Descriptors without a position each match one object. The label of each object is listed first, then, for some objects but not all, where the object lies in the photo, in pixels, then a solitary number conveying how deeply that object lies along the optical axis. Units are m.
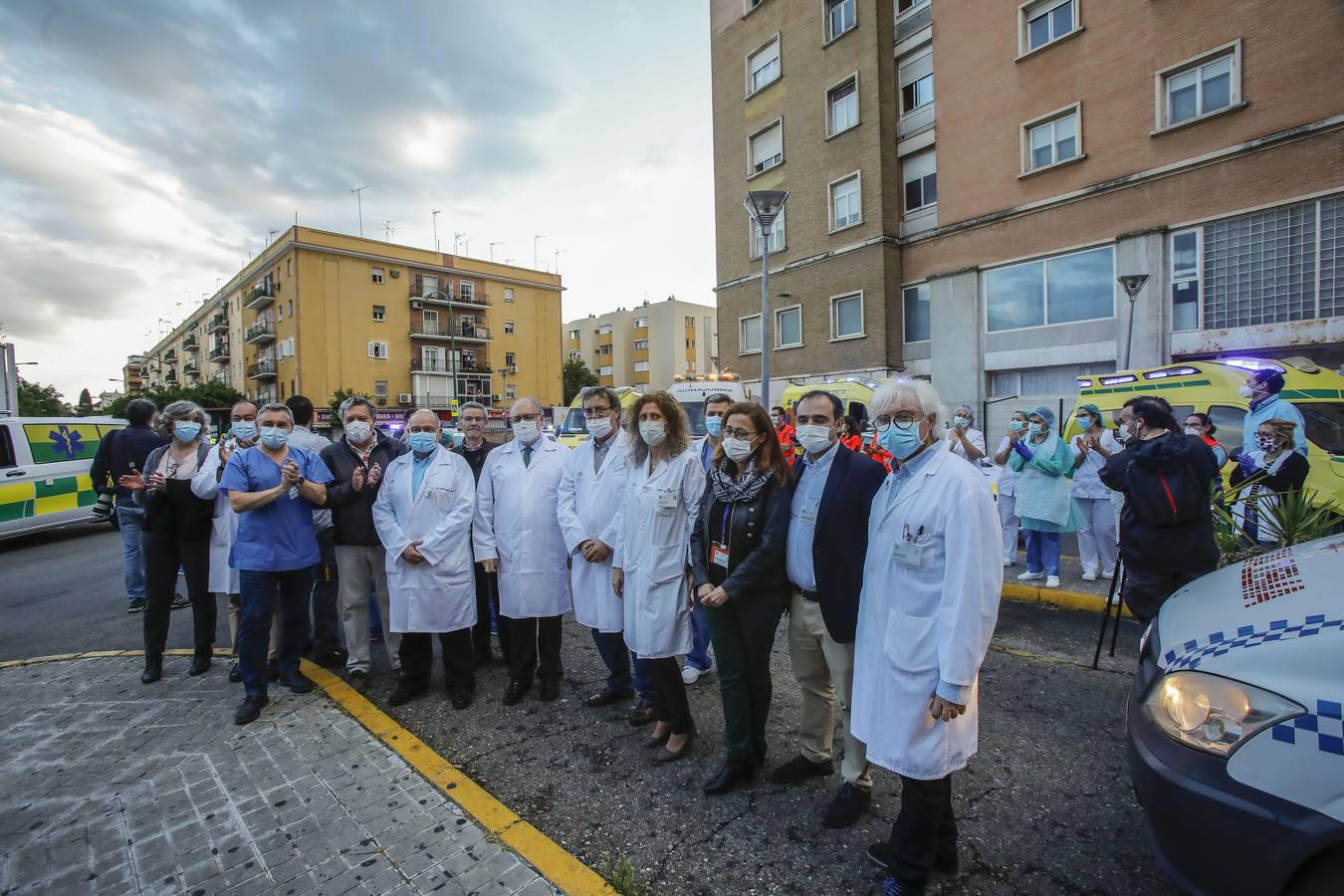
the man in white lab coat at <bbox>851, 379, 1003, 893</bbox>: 2.28
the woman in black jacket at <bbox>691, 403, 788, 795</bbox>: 3.11
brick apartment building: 13.20
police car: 1.78
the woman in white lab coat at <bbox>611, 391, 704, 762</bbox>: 3.55
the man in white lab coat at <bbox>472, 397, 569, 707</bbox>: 4.38
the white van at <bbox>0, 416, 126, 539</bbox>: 10.44
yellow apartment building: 45.59
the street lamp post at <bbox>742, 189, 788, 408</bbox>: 11.70
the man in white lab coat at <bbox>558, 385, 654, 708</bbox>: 4.12
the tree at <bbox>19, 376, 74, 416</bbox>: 54.34
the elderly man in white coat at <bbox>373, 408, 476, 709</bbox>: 4.33
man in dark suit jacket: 2.83
